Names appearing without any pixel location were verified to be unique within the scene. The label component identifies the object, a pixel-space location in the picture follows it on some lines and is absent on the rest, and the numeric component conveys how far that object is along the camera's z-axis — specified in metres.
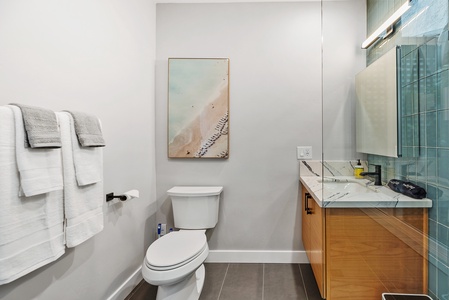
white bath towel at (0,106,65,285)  0.81
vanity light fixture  1.21
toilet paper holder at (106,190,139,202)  1.55
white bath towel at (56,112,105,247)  1.06
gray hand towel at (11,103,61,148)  0.87
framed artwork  2.20
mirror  1.33
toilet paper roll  1.60
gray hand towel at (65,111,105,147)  1.13
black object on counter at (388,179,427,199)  1.19
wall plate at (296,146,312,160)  2.18
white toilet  1.35
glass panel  1.06
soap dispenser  1.68
